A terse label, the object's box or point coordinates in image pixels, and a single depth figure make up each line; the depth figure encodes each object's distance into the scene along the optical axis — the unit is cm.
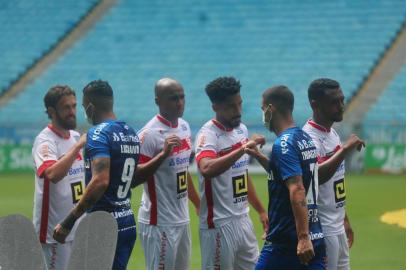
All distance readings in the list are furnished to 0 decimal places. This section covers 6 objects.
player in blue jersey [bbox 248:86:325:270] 1416
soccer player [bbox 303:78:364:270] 1661
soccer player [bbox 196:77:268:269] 1786
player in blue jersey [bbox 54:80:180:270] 1481
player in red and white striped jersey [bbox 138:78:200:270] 1797
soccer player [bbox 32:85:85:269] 1717
